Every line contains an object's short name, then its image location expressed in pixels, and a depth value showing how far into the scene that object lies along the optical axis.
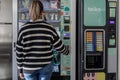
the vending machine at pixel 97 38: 3.44
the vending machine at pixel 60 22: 3.47
